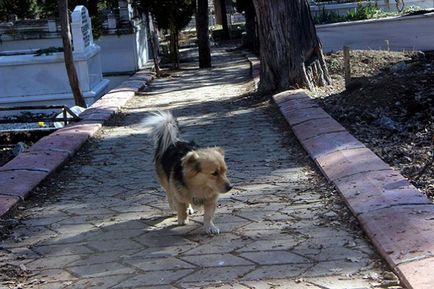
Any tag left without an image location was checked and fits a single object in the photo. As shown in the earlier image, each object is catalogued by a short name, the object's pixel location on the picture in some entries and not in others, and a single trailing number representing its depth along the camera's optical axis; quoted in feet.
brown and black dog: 15.39
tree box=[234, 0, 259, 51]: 88.74
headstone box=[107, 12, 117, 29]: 77.71
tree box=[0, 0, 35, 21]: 108.98
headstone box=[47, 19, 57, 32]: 78.38
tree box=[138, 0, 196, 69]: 73.05
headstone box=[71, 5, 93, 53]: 56.80
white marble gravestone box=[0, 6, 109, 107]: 58.44
